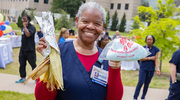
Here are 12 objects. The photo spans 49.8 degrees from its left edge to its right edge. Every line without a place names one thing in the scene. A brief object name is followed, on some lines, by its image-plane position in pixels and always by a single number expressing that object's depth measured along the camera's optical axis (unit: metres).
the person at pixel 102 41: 4.86
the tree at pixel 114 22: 43.91
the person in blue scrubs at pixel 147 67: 5.20
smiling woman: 1.47
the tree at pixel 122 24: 42.53
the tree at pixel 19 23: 27.60
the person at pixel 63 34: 6.32
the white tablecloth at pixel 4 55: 7.83
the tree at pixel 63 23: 27.19
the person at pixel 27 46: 5.57
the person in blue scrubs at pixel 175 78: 3.56
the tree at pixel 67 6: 51.88
